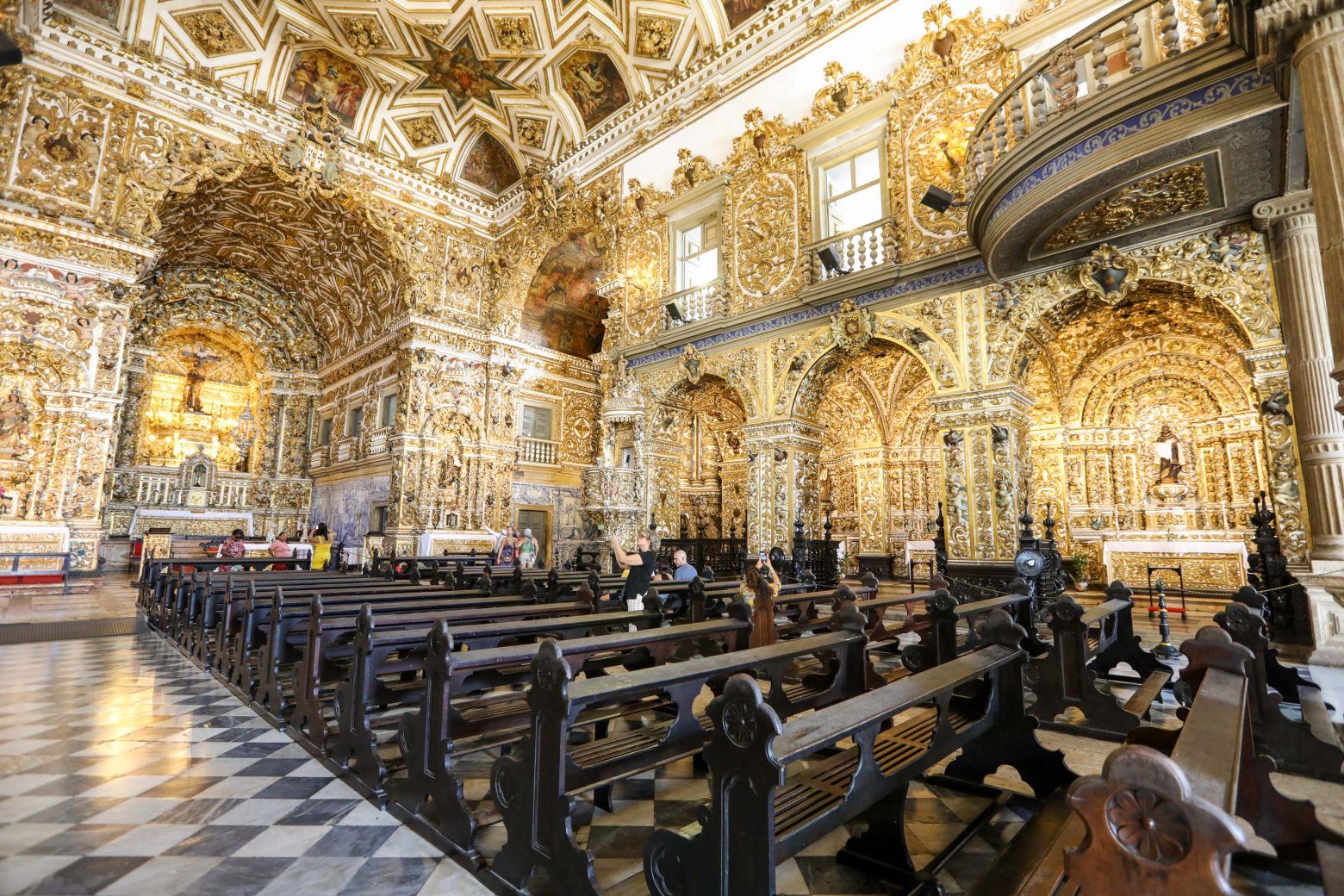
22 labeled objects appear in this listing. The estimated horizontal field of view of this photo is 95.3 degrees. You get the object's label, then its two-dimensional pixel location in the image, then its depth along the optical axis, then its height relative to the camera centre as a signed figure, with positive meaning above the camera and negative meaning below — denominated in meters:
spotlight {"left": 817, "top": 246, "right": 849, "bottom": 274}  10.67 +4.85
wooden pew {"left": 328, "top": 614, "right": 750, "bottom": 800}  3.00 -0.84
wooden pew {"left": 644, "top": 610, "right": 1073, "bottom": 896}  1.69 -0.86
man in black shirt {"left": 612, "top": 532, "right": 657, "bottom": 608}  6.91 -0.35
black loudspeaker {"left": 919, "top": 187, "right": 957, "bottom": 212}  9.14 +5.09
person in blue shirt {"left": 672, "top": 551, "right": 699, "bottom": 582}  7.98 -0.40
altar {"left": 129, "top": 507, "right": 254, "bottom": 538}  18.05 +0.46
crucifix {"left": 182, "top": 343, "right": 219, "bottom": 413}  20.22 +5.27
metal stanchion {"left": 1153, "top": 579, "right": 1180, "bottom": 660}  5.84 -0.98
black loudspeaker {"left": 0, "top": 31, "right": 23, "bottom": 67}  7.56 +5.96
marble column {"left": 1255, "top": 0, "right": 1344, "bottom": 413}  3.69 +2.74
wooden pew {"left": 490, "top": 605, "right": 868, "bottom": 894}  2.33 -0.96
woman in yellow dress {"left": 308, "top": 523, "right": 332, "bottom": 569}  12.43 -0.20
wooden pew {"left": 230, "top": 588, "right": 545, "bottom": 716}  4.53 -0.60
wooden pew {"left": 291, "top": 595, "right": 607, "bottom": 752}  3.81 -0.61
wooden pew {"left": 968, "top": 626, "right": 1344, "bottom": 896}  1.03 -0.49
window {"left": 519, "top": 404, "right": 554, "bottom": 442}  19.48 +3.69
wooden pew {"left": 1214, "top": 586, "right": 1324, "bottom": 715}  3.85 -0.61
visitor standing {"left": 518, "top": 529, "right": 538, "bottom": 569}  13.97 -0.30
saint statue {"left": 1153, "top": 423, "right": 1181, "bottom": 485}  11.23 +1.56
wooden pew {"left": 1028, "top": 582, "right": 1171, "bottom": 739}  3.96 -0.96
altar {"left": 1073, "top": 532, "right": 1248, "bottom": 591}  9.92 -0.27
